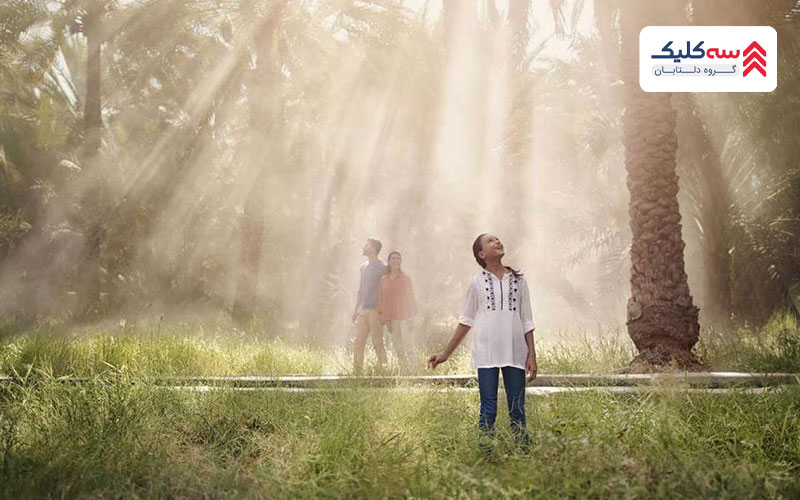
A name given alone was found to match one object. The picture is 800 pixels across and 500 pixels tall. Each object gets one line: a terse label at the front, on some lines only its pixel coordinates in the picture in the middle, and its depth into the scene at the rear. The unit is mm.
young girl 6281
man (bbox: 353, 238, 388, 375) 11766
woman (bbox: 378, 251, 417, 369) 11734
